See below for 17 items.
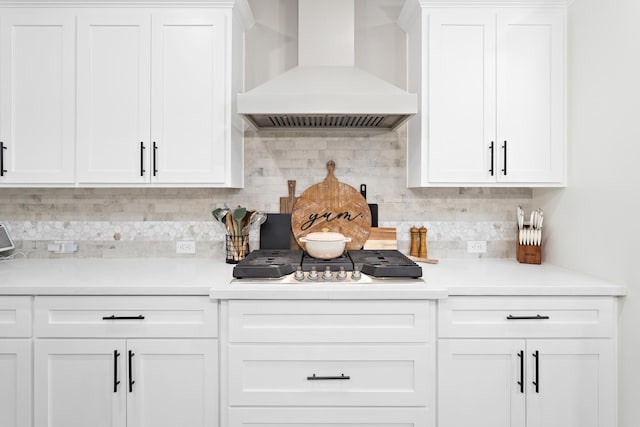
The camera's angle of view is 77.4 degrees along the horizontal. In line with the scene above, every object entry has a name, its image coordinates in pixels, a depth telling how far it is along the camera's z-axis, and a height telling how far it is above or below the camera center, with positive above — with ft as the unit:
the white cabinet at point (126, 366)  5.77 -2.24
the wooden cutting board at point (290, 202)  8.04 +0.21
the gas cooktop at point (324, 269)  6.02 -0.87
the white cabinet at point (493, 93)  6.91 +2.10
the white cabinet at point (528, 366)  5.77 -2.20
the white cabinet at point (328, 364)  5.69 -2.16
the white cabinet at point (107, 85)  6.82 +2.16
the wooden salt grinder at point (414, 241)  8.02 -0.56
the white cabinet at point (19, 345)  5.78 -1.94
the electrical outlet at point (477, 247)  8.12 -0.68
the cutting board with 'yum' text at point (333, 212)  7.93 +0.02
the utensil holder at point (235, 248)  7.43 -0.67
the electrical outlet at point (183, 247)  8.11 -0.71
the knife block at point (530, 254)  7.43 -0.75
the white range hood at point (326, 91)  6.28 +2.00
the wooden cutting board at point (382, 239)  7.95 -0.52
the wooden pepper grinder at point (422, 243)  7.97 -0.61
